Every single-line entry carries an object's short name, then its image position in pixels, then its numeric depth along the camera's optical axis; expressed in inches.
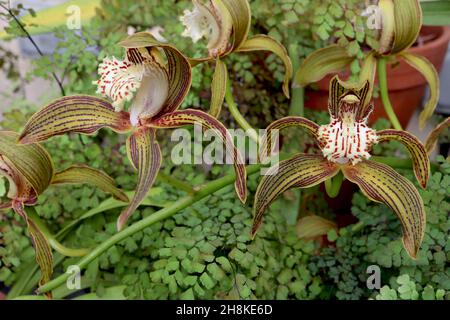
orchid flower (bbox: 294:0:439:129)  35.8
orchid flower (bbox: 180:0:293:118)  34.9
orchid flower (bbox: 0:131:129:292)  32.9
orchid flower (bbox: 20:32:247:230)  31.6
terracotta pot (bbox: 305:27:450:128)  50.0
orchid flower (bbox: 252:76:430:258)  32.0
